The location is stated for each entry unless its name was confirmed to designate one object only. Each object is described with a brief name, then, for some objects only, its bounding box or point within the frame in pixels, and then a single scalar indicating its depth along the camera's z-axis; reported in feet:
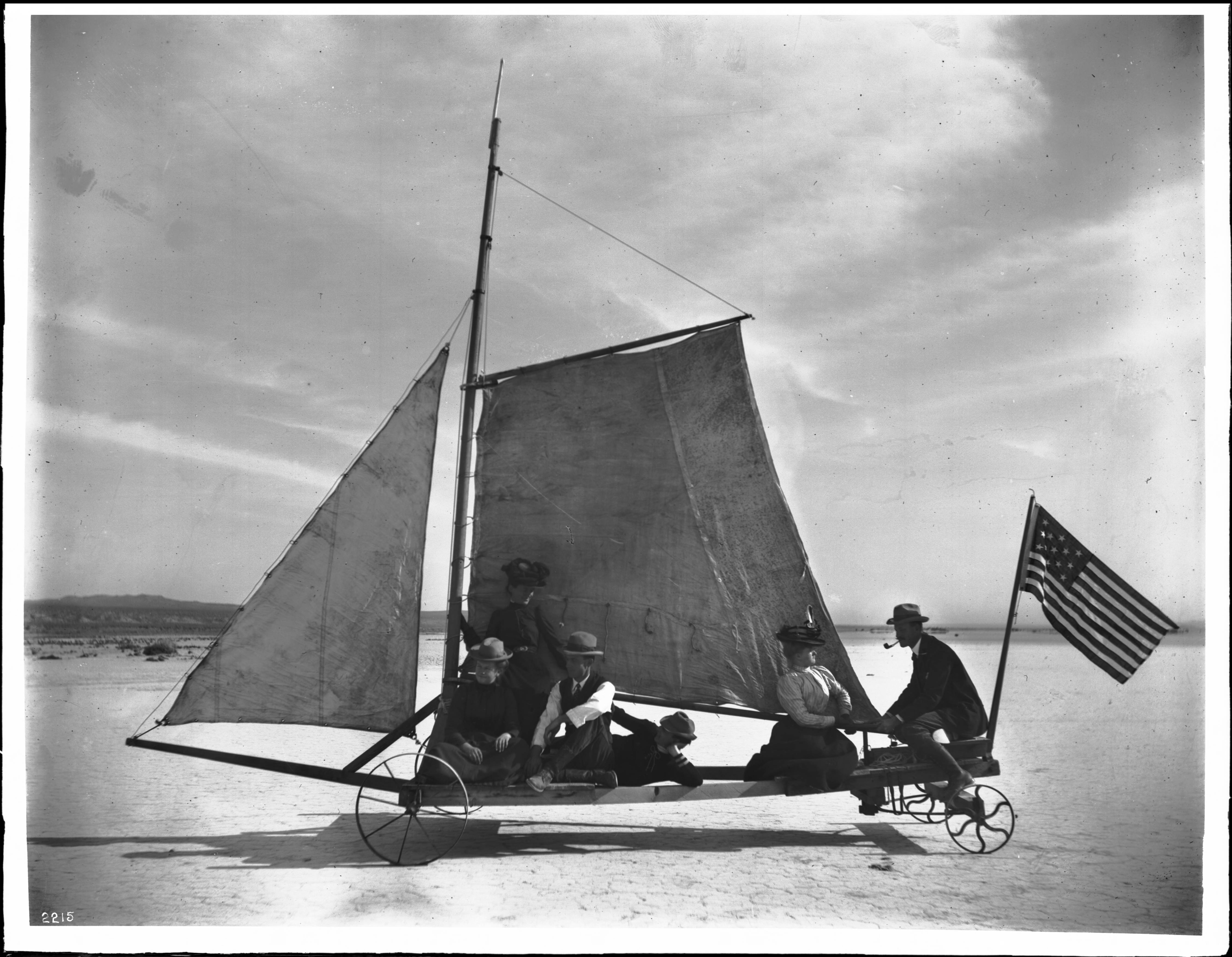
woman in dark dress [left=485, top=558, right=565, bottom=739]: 25.70
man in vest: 23.80
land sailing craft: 25.40
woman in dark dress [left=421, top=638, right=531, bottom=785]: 23.47
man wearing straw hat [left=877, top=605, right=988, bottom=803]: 25.75
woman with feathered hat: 25.29
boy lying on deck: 24.81
